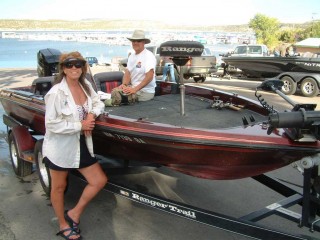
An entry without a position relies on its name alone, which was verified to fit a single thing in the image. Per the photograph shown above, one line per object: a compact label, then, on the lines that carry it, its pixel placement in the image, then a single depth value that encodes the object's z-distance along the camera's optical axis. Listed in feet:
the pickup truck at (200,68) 48.91
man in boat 14.69
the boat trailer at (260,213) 8.69
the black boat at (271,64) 37.40
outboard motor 19.95
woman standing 9.76
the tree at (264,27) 144.40
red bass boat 8.74
